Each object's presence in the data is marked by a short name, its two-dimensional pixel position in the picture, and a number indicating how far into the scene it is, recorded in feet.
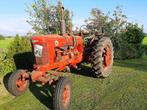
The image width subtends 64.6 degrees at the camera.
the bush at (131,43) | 22.05
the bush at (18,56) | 13.73
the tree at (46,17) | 21.76
